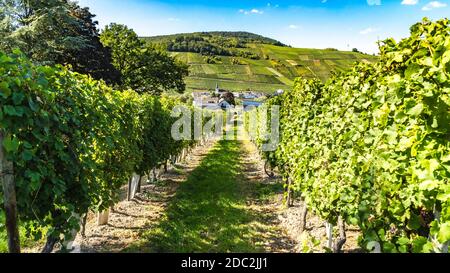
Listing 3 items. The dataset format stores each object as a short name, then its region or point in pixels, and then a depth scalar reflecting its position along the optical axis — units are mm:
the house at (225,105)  90625
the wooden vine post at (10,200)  3553
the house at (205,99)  85575
